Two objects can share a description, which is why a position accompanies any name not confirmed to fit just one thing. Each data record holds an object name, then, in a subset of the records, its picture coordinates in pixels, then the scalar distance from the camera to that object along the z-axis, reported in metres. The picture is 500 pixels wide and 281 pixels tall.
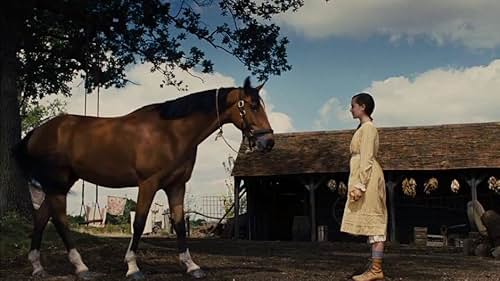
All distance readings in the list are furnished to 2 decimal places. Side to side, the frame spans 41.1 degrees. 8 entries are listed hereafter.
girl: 6.98
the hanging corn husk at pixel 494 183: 23.63
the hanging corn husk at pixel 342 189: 25.04
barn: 24.56
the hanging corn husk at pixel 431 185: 24.14
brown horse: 7.24
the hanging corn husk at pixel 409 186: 24.52
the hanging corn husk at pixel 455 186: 24.22
